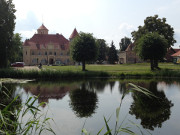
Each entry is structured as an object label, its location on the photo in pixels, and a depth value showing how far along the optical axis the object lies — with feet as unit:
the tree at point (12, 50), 117.60
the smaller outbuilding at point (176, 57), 194.29
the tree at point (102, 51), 257.34
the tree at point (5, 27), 110.11
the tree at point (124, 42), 320.91
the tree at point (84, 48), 113.80
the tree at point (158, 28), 130.82
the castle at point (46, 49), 232.73
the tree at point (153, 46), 111.55
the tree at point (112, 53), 236.02
